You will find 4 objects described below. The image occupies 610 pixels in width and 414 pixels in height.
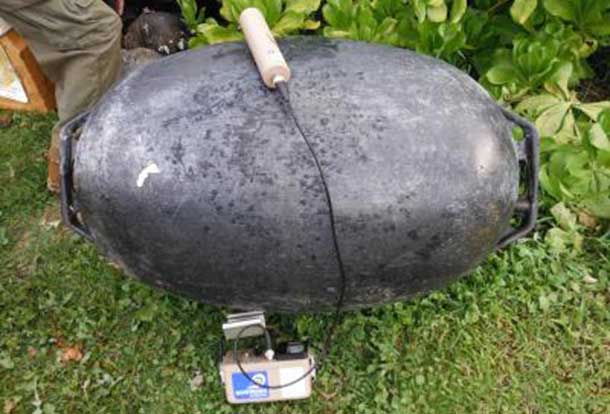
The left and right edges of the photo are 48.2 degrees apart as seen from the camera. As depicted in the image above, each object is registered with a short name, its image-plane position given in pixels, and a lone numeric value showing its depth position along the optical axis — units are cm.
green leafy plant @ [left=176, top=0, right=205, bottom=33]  261
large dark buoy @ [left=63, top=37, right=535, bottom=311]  146
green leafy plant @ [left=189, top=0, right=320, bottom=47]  231
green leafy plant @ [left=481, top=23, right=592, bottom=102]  230
